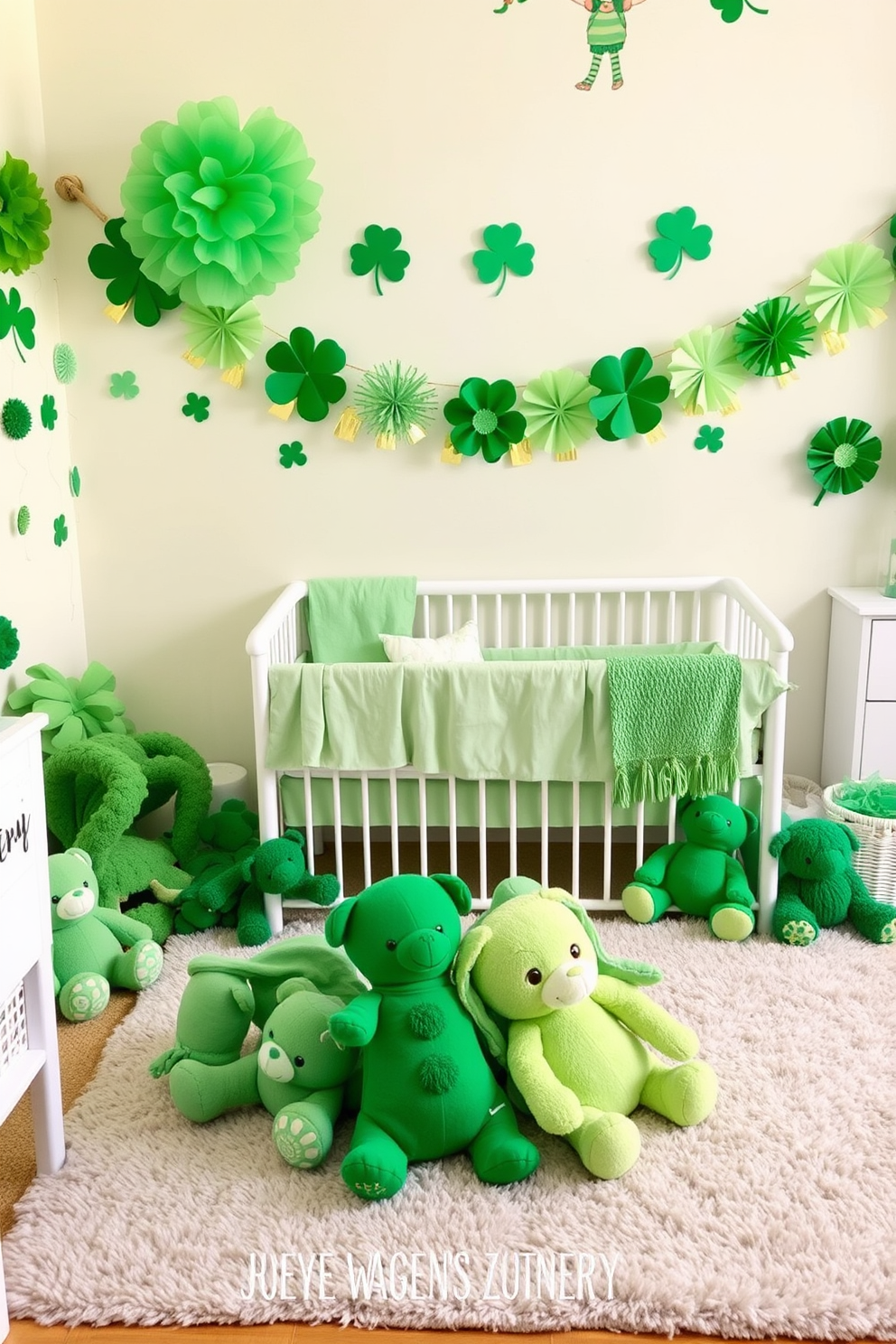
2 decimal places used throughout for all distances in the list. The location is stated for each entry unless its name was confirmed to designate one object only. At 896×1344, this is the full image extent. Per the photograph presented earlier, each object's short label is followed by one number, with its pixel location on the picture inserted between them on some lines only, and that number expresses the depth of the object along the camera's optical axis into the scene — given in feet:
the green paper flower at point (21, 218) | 8.27
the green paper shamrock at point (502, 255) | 9.30
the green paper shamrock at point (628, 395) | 9.40
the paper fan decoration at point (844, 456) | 9.50
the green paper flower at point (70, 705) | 8.86
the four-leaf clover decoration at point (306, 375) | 9.43
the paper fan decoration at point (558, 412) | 9.46
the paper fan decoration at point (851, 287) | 9.18
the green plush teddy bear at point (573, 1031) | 5.69
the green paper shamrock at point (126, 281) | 9.36
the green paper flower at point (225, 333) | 9.34
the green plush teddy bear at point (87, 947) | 7.36
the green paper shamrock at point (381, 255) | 9.34
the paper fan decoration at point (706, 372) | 9.36
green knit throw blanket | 8.01
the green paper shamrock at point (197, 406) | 9.67
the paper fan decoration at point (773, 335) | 9.23
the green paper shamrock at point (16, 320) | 8.48
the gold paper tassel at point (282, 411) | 9.61
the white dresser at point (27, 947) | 5.21
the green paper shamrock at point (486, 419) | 9.48
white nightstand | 9.11
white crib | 8.61
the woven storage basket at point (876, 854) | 8.40
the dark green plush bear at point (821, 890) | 8.10
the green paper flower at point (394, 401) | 9.46
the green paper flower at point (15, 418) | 8.49
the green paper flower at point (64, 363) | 9.43
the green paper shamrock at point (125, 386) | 9.66
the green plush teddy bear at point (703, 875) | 8.27
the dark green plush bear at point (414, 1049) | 5.62
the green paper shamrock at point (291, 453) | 9.73
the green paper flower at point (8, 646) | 7.80
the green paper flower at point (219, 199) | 8.50
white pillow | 9.33
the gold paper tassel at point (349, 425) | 9.61
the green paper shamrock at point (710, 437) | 9.63
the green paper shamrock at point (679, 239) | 9.25
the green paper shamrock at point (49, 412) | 9.21
